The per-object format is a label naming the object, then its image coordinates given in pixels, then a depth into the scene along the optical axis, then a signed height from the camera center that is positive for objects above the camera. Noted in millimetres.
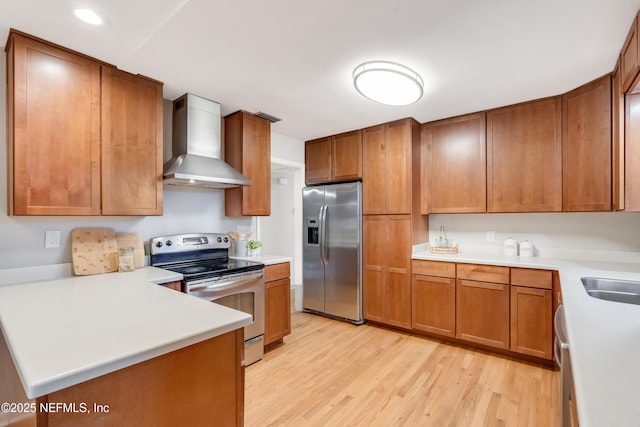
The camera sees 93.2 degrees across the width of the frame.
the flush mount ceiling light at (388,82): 2049 +944
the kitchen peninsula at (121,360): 855 -442
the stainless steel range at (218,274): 2305 -471
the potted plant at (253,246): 3124 -336
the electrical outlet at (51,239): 2021 -164
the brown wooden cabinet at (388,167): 3264 +538
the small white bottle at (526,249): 2969 -342
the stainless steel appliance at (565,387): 1242 -754
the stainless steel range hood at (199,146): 2455 +604
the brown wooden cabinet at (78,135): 1751 +519
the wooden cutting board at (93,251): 2072 -256
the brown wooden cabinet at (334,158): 3680 +718
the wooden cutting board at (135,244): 2316 -225
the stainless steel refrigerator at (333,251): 3588 -448
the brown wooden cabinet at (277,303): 2852 -864
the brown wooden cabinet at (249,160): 2973 +555
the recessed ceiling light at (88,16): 1551 +1042
